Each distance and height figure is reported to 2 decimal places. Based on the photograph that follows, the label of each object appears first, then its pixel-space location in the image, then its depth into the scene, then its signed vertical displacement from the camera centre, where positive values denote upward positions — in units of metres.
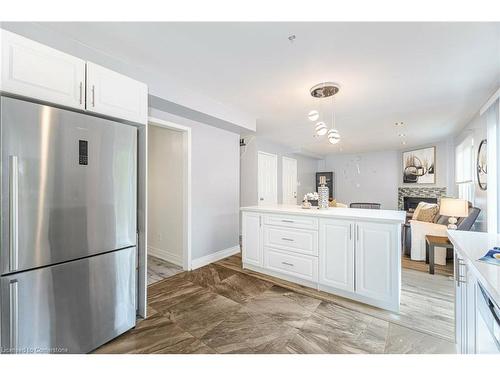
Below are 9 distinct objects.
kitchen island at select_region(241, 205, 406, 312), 2.08 -0.70
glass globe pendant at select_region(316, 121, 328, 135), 2.61 +0.72
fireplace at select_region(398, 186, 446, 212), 6.31 -0.22
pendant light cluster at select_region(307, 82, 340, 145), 2.51 +1.18
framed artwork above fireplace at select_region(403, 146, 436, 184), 6.34 +0.65
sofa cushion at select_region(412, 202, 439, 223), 3.90 -0.49
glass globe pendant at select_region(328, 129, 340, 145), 2.62 +0.63
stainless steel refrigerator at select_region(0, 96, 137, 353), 1.25 -0.28
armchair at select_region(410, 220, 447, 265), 3.47 -0.77
